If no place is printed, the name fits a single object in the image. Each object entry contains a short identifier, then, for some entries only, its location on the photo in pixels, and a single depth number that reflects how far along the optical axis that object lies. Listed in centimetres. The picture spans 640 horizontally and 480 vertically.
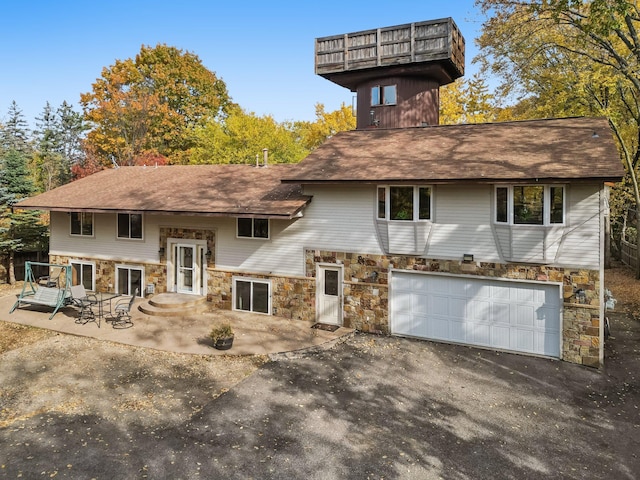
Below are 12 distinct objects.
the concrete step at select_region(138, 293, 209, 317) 1472
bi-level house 1106
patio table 1412
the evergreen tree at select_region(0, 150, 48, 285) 2031
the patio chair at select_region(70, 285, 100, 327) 1393
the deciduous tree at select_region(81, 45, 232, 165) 3403
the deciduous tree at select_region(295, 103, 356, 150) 3350
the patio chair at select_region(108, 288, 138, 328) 1336
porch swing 1428
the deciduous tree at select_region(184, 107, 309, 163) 3188
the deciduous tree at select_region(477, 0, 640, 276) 1869
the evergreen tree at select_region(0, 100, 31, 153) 6714
